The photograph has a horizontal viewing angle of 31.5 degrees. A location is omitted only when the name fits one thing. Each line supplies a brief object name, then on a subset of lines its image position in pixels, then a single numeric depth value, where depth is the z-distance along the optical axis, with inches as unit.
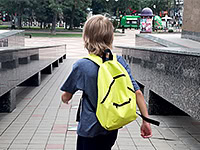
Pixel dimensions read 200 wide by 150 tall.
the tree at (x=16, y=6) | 1800.0
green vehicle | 2549.7
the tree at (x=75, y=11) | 1858.4
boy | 95.6
